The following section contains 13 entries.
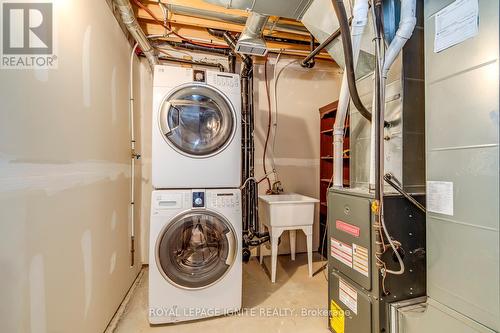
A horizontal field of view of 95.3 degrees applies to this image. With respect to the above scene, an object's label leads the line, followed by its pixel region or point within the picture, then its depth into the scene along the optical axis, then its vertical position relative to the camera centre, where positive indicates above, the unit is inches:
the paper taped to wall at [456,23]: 34.3 +22.8
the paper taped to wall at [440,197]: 38.0 -5.4
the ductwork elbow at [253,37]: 73.2 +46.4
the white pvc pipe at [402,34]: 41.5 +24.3
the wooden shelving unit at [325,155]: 111.6 +5.8
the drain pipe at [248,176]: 98.2 -4.2
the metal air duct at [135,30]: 68.6 +47.5
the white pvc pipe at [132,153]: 85.6 +5.2
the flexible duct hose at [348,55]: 43.1 +22.6
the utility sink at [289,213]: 91.5 -18.8
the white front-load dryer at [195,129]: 67.8 +11.9
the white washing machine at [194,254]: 65.2 -26.6
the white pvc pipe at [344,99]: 44.1 +16.6
